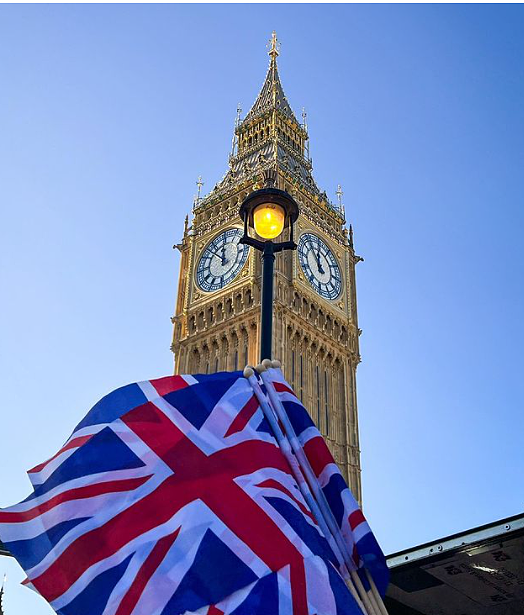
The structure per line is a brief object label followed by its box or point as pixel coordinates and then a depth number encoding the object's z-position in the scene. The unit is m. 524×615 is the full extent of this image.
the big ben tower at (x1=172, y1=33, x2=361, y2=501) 42.28
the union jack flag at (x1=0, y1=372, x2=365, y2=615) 6.51
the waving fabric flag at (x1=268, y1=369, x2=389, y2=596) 6.88
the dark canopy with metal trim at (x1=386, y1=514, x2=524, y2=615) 9.81
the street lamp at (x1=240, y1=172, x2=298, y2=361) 10.18
